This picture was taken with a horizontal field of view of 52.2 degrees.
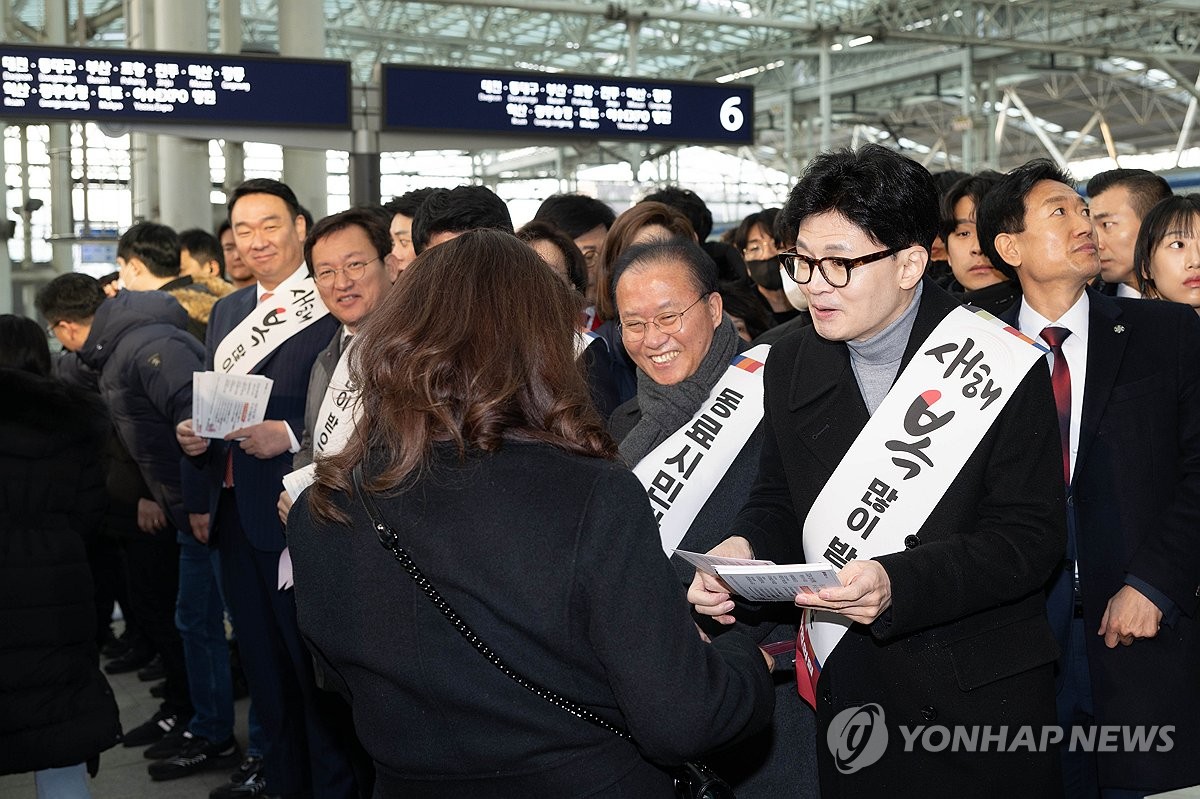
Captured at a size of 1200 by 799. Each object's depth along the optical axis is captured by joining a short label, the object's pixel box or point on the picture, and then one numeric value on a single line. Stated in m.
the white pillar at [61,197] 12.66
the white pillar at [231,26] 10.72
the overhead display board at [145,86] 6.90
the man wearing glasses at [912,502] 2.07
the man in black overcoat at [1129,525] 2.62
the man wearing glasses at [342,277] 3.57
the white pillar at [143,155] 10.75
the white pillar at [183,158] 9.76
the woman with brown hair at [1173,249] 3.17
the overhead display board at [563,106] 6.94
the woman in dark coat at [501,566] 1.60
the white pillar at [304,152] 10.58
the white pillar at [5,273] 11.20
